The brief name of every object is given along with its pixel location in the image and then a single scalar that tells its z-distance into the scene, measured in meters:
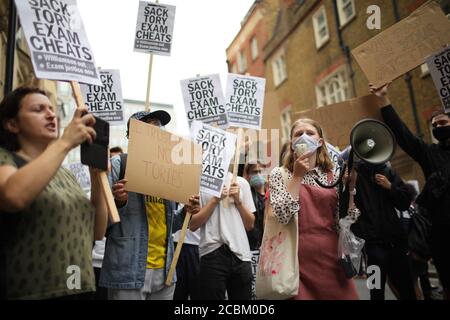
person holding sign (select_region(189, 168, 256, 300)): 3.91
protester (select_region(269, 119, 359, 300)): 2.70
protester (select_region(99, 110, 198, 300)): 2.96
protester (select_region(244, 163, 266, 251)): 5.09
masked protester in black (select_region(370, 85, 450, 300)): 3.49
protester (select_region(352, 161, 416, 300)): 3.71
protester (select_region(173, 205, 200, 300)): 4.36
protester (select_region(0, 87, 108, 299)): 1.92
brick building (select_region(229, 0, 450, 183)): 11.85
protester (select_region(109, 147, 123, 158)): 5.99
